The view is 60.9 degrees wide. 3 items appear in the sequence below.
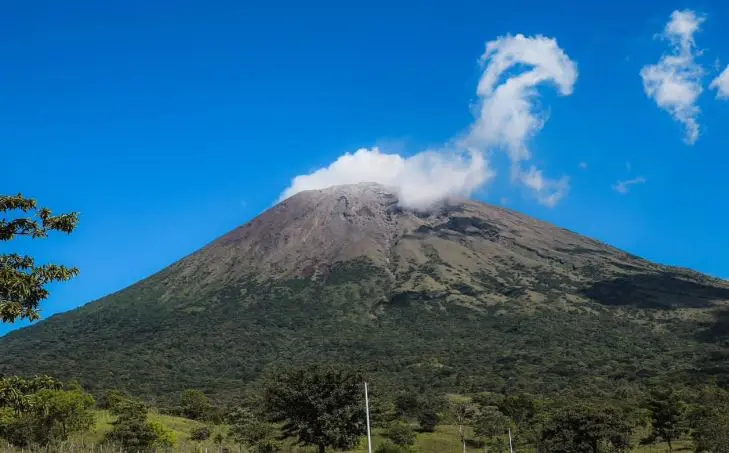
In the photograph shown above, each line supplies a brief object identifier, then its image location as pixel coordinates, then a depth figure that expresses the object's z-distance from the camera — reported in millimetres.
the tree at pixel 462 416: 73225
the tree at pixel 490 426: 67781
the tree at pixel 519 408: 79500
